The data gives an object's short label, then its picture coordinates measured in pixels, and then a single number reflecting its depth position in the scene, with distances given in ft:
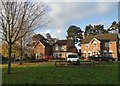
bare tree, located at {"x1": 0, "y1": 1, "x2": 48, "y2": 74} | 35.48
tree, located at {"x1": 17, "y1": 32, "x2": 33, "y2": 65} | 71.50
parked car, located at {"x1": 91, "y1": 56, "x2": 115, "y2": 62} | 86.53
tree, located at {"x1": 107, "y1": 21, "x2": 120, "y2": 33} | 155.42
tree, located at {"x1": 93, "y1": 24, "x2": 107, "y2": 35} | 168.40
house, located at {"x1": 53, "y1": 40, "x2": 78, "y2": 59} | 126.91
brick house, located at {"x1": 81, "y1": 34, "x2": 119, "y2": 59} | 106.97
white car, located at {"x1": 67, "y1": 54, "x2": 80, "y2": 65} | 59.97
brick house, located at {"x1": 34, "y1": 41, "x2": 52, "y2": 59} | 122.62
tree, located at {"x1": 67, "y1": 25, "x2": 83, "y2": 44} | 173.96
